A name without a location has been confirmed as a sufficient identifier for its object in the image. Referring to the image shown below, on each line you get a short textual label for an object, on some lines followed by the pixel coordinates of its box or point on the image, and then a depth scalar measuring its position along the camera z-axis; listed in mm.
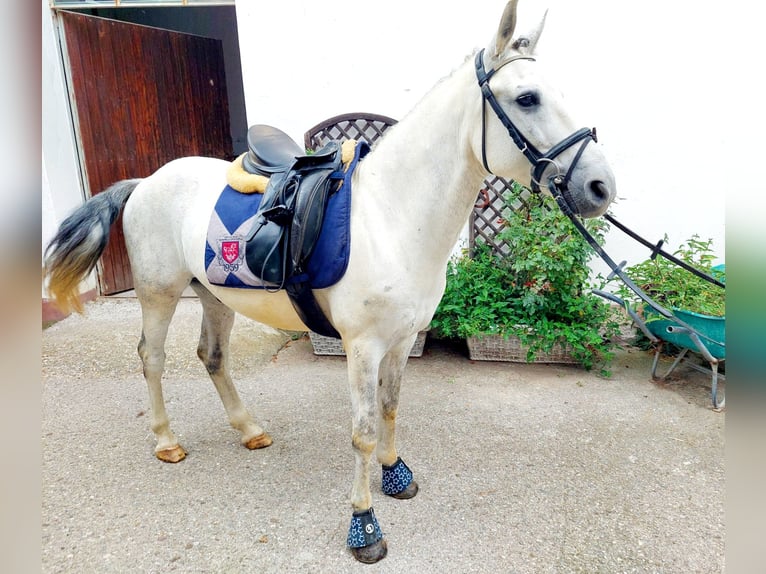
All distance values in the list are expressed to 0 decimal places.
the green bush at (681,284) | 3504
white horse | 1559
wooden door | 4924
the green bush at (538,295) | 3715
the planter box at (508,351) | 3883
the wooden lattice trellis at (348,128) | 4230
